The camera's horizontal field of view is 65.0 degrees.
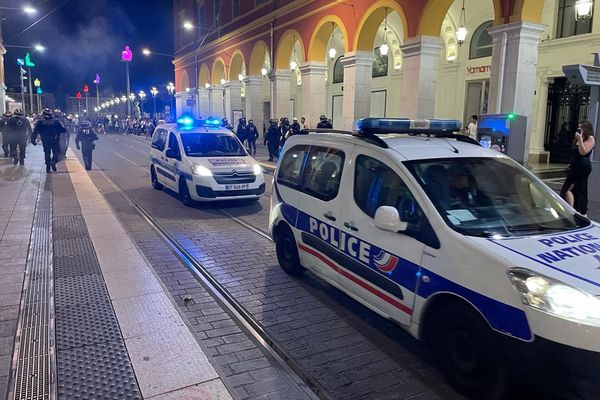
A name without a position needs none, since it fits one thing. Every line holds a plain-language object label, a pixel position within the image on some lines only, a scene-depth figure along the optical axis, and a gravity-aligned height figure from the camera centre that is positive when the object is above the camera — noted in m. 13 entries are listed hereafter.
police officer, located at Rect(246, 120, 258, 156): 22.66 -0.18
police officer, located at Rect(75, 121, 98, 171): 16.22 -0.48
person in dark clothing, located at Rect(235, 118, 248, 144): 22.62 -0.09
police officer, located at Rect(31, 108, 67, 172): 14.66 -0.24
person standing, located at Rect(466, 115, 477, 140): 14.38 +0.20
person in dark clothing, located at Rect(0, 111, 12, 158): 16.70 -0.18
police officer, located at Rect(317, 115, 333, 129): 16.77 +0.27
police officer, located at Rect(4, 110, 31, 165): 16.22 -0.23
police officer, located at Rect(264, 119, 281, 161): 19.50 -0.34
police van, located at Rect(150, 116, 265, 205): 9.80 -0.76
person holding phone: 7.95 -0.59
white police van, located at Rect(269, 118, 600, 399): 2.80 -0.81
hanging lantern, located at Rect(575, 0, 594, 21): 11.14 +3.06
